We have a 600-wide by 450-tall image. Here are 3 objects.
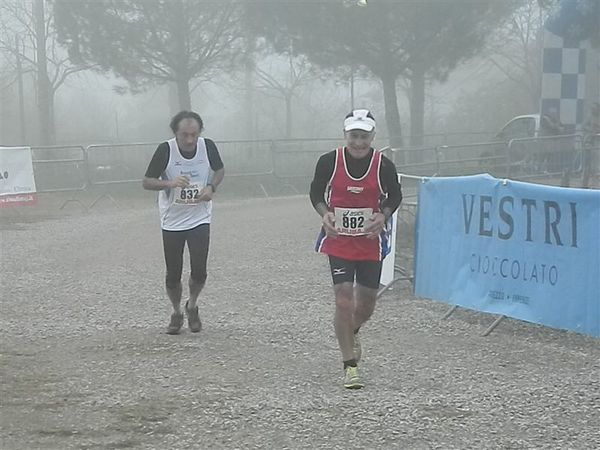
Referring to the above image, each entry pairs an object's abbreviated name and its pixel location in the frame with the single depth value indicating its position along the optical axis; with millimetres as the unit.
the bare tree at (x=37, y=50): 30547
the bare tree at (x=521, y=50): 31938
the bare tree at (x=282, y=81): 41250
